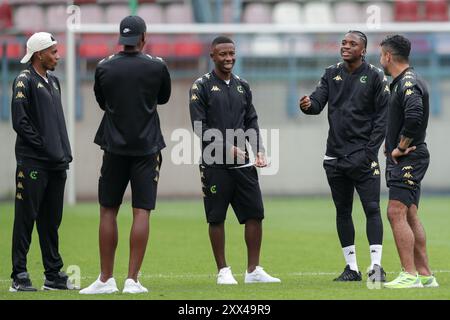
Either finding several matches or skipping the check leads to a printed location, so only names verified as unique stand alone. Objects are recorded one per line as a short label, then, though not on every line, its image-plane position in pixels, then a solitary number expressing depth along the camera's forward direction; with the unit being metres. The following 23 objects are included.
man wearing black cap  8.46
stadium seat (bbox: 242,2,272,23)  24.52
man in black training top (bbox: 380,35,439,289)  8.59
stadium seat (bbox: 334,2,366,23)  24.67
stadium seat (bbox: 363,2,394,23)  24.86
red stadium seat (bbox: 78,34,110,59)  21.42
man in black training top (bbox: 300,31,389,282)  9.56
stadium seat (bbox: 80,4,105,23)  24.47
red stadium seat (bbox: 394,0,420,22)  24.78
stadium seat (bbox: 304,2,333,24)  24.73
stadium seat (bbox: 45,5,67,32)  23.99
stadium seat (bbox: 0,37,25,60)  22.06
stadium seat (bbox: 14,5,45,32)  24.61
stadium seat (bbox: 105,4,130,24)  24.53
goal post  19.83
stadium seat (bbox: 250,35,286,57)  21.36
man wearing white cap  8.88
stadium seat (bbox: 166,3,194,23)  24.64
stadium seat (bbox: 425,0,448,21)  24.62
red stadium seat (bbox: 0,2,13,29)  24.52
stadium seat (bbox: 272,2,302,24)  24.67
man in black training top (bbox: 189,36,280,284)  9.49
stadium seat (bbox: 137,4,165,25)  24.64
